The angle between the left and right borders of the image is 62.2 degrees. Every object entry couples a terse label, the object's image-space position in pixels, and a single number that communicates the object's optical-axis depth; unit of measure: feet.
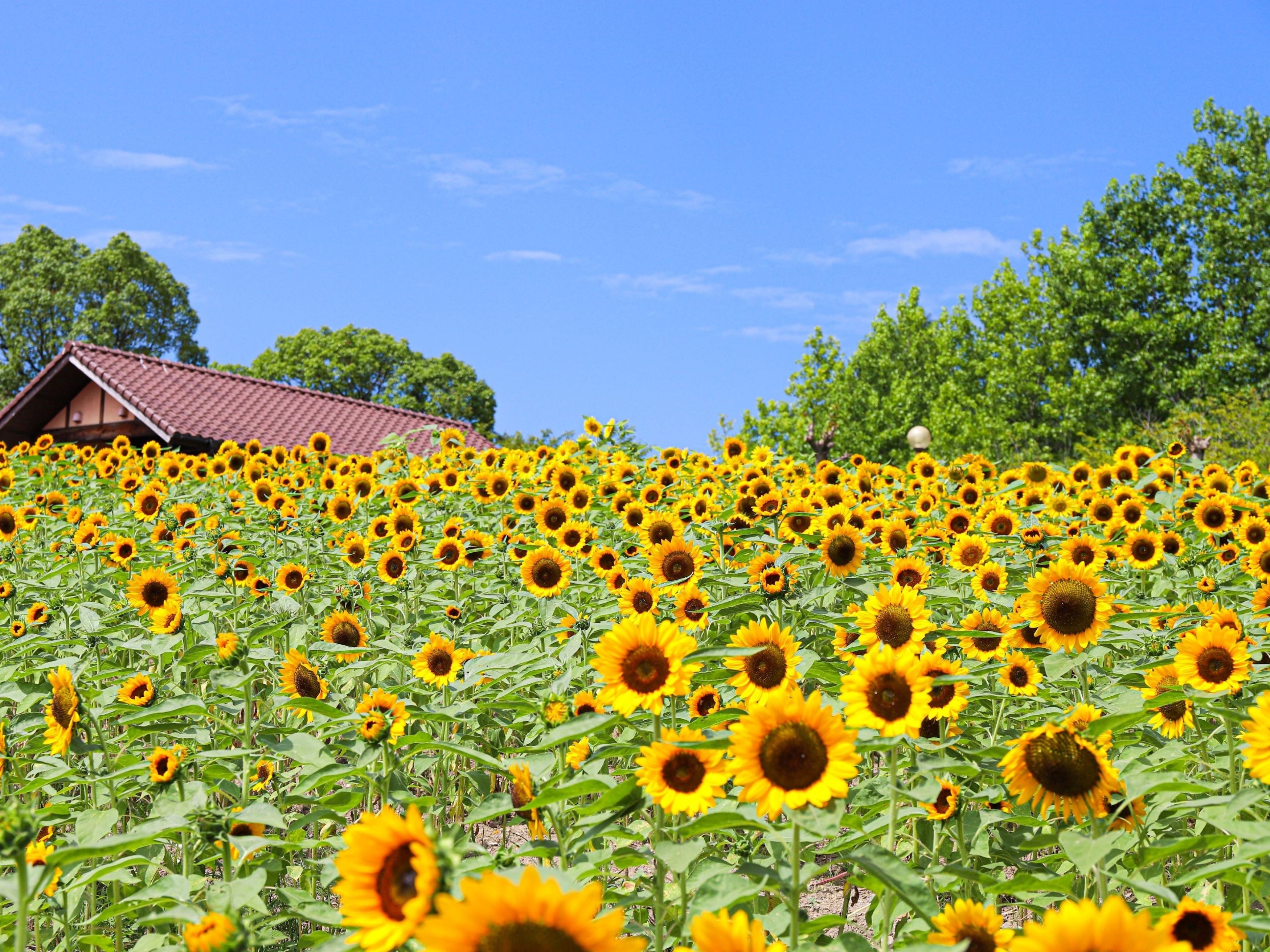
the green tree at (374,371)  181.16
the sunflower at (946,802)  9.33
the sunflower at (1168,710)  10.64
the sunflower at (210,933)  6.44
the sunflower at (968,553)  16.03
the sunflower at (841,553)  14.61
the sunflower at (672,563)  13.39
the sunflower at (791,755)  6.48
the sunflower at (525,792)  8.96
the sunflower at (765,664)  9.65
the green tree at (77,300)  148.46
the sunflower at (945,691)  9.39
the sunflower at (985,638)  12.10
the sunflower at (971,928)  7.07
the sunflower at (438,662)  11.98
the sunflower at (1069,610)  11.05
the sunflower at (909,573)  13.87
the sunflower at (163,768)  9.65
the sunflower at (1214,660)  10.12
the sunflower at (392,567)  17.42
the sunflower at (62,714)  9.87
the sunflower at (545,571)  15.53
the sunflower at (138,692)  11.29
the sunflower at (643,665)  7.91
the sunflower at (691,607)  12.72
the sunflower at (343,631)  13.43
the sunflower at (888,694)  7.62
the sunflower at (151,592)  15.12
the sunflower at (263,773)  11.82
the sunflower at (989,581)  14.78
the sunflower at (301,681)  12.46
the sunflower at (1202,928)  7.04
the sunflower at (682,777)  7.20
